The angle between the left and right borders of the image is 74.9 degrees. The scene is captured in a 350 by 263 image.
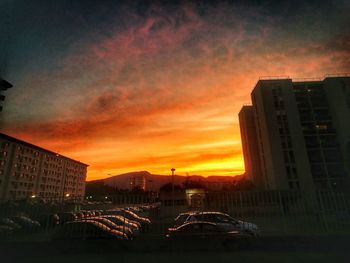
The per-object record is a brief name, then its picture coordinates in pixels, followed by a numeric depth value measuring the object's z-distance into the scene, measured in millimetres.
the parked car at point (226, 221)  11883
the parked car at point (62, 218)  11234
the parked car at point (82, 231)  10656
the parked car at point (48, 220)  10875
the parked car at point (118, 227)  11997
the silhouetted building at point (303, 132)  61000
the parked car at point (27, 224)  9969
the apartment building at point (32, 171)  68688
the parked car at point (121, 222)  12966
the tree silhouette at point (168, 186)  99331
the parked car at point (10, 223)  10112
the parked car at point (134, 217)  15339
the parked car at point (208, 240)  10398
